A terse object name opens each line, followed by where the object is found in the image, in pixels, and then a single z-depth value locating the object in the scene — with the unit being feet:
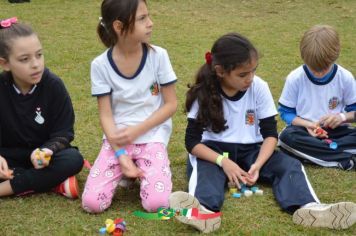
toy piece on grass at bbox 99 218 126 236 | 8.57
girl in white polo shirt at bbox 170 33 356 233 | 9.76
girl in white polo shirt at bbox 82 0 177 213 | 9.87
